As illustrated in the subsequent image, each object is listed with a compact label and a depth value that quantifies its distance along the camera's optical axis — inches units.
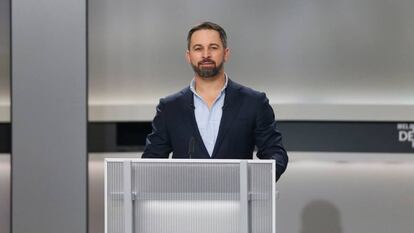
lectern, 161.5
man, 220.1
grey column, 313.0
